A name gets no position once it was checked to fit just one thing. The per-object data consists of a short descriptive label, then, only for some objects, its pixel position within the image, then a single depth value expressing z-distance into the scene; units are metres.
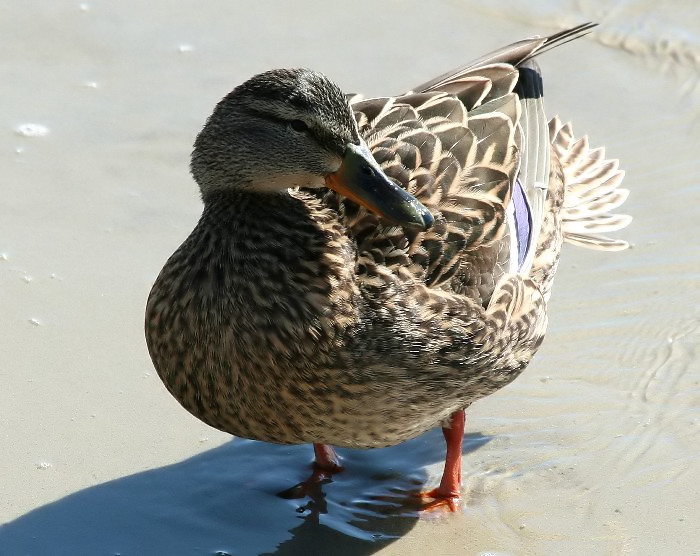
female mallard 8.32
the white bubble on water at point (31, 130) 13.14
